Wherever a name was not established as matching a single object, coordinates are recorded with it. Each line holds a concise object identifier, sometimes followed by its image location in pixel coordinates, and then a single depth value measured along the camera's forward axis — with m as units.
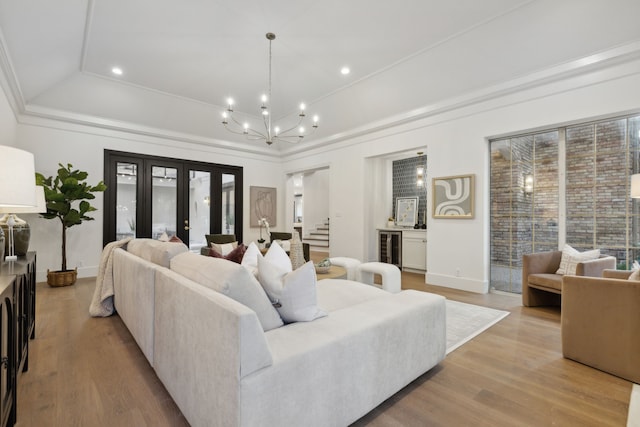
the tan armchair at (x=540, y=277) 3.48
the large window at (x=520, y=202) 4.00
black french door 5.78
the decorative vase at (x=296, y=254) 3.36
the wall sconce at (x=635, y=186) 2.73
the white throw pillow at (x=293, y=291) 1.59
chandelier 5.73
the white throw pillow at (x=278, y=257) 2.12
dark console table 1.26
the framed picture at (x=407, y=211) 6.78
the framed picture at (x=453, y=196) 4.51
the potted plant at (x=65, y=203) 4.49
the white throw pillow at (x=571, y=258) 3.38
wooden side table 3.38
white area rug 2.71
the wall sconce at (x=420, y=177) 6.91
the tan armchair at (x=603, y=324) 2.02
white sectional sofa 1.14
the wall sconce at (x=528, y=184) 4.15
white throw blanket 3.19
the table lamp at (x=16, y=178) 1.55
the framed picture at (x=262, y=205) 7.63
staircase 9.42
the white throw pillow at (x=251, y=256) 2.29
